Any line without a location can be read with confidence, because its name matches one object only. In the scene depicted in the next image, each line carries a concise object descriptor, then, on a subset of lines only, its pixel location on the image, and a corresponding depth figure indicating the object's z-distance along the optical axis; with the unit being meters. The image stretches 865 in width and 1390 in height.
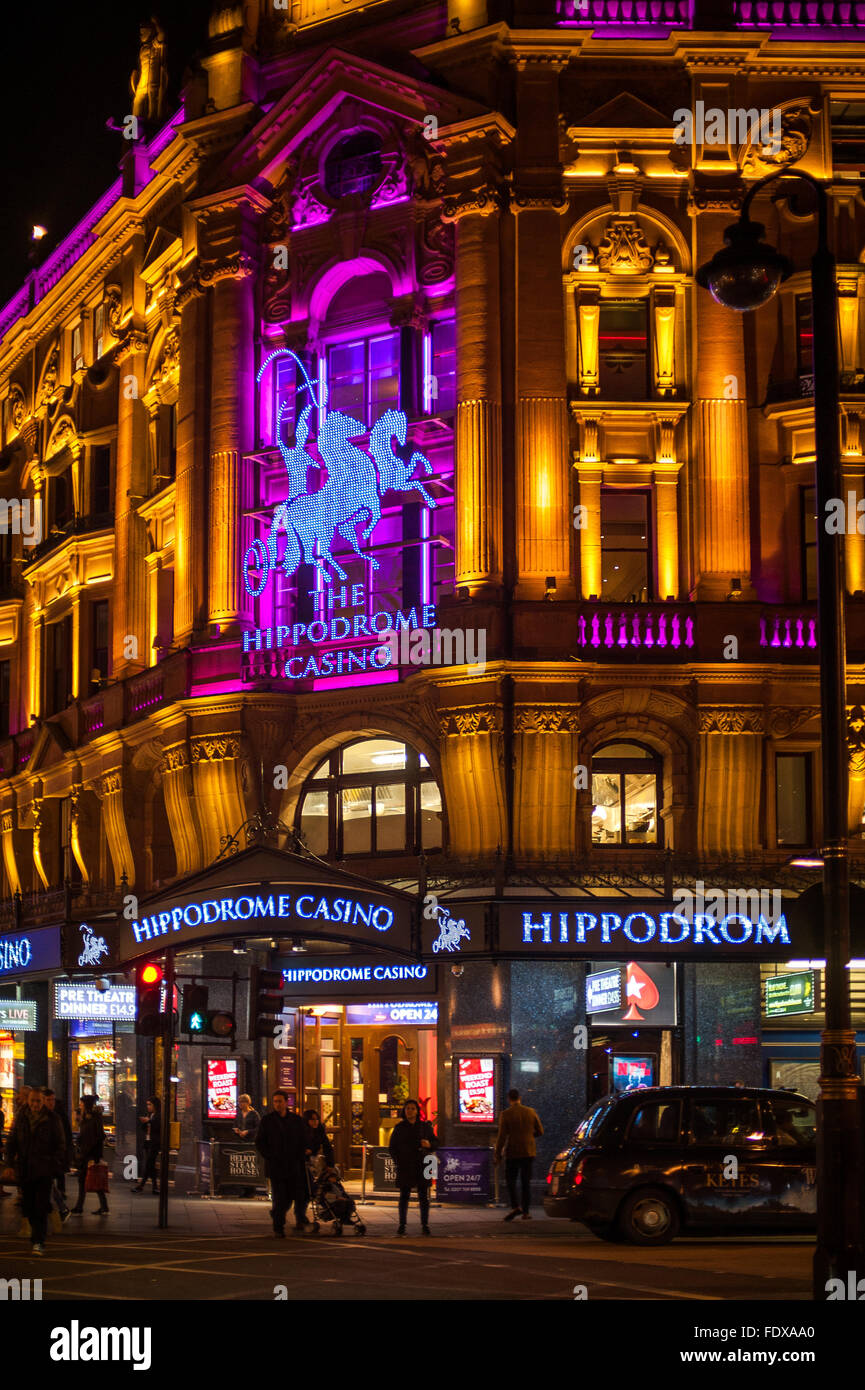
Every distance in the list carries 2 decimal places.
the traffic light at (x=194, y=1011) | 26.62
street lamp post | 13.88
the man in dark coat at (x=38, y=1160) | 20.83
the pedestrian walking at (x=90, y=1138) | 28.52
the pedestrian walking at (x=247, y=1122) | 30.00
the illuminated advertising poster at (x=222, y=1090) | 32.03
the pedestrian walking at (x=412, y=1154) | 23.45
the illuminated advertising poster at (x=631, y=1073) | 29.70
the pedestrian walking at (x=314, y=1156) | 23.98
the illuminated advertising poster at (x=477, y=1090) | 28.80
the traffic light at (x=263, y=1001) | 26.58
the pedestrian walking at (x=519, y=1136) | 25.64
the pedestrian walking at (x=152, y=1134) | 32.31
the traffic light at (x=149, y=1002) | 26.59
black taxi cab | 22.08
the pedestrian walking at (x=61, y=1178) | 22.17
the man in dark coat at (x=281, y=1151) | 22.89
